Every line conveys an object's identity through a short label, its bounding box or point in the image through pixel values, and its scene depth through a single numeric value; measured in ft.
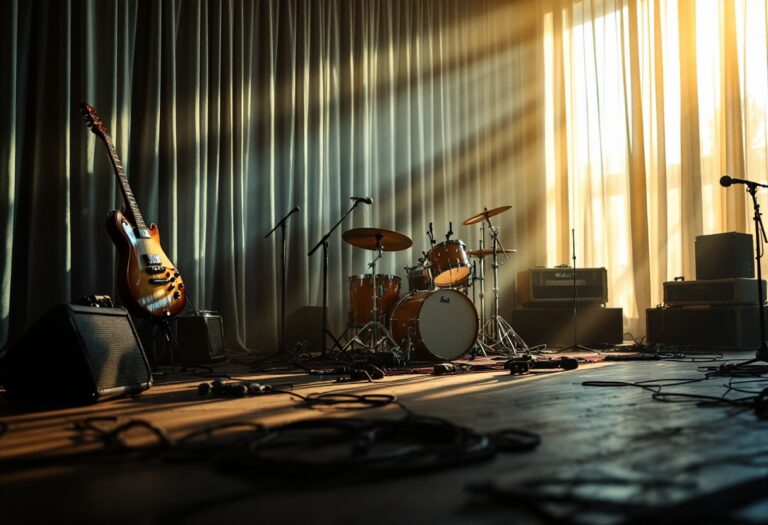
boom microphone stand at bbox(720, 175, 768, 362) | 9.51
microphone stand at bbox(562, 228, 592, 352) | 16.76
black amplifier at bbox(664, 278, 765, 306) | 16.28
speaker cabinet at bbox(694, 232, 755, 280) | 16.47
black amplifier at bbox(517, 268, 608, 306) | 18.45
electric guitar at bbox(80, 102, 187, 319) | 11.46
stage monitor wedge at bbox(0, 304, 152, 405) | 7.12
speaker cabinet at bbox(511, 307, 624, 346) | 18.12
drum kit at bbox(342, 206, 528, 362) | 13.82
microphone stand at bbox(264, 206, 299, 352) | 14.46
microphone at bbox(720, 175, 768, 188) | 9.45
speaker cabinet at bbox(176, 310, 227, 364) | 13.41
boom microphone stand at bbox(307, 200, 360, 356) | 13.35
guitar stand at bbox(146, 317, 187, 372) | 12.04
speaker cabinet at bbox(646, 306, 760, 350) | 16.20
